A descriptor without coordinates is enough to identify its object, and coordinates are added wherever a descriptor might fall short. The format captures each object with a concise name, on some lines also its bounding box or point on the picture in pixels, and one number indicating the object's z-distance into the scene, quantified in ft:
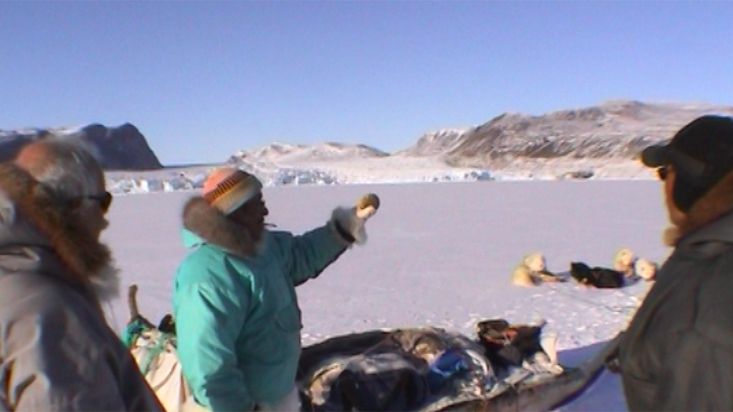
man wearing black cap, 5.43
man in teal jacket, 8.74
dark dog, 28.12
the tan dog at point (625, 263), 29.43
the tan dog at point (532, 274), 29.49
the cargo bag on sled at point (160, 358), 12.14
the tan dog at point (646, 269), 28.76
